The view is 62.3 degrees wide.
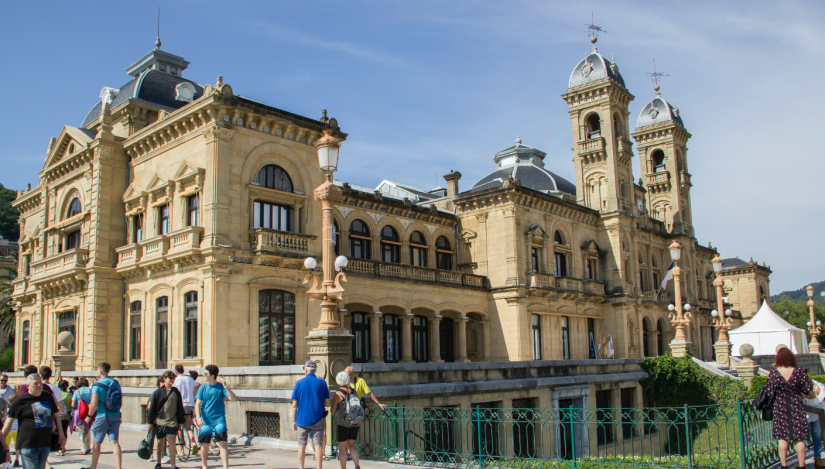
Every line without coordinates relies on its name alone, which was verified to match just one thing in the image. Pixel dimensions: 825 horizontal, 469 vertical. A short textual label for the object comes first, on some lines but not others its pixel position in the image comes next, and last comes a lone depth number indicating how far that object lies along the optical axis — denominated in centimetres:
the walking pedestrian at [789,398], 1023
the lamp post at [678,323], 2931
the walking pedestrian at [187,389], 1420
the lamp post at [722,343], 3444
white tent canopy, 4131
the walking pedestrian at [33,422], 938
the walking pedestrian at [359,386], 1325
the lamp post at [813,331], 4780
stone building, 2409
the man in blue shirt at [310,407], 1131
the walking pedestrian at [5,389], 1393
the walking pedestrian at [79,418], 1460
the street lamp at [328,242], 1451
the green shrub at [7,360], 4962
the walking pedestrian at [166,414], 1177
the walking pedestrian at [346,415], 1171
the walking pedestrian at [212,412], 1142
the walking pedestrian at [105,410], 1173
